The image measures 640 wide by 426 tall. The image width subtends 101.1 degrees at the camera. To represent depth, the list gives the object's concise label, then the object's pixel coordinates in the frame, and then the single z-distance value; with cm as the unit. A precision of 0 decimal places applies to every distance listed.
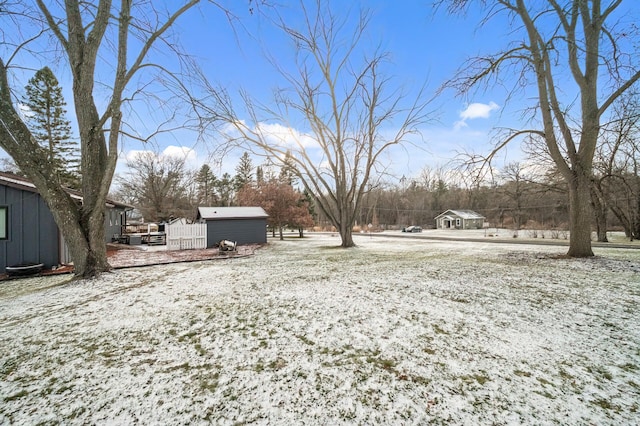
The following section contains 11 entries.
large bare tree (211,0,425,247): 1149
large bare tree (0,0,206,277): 593
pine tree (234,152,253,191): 4191
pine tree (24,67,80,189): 2052
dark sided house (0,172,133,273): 747
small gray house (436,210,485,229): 4447
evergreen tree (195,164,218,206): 3888
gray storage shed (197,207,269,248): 1484
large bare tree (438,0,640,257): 771
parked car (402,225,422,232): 3841
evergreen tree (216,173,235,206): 4091
